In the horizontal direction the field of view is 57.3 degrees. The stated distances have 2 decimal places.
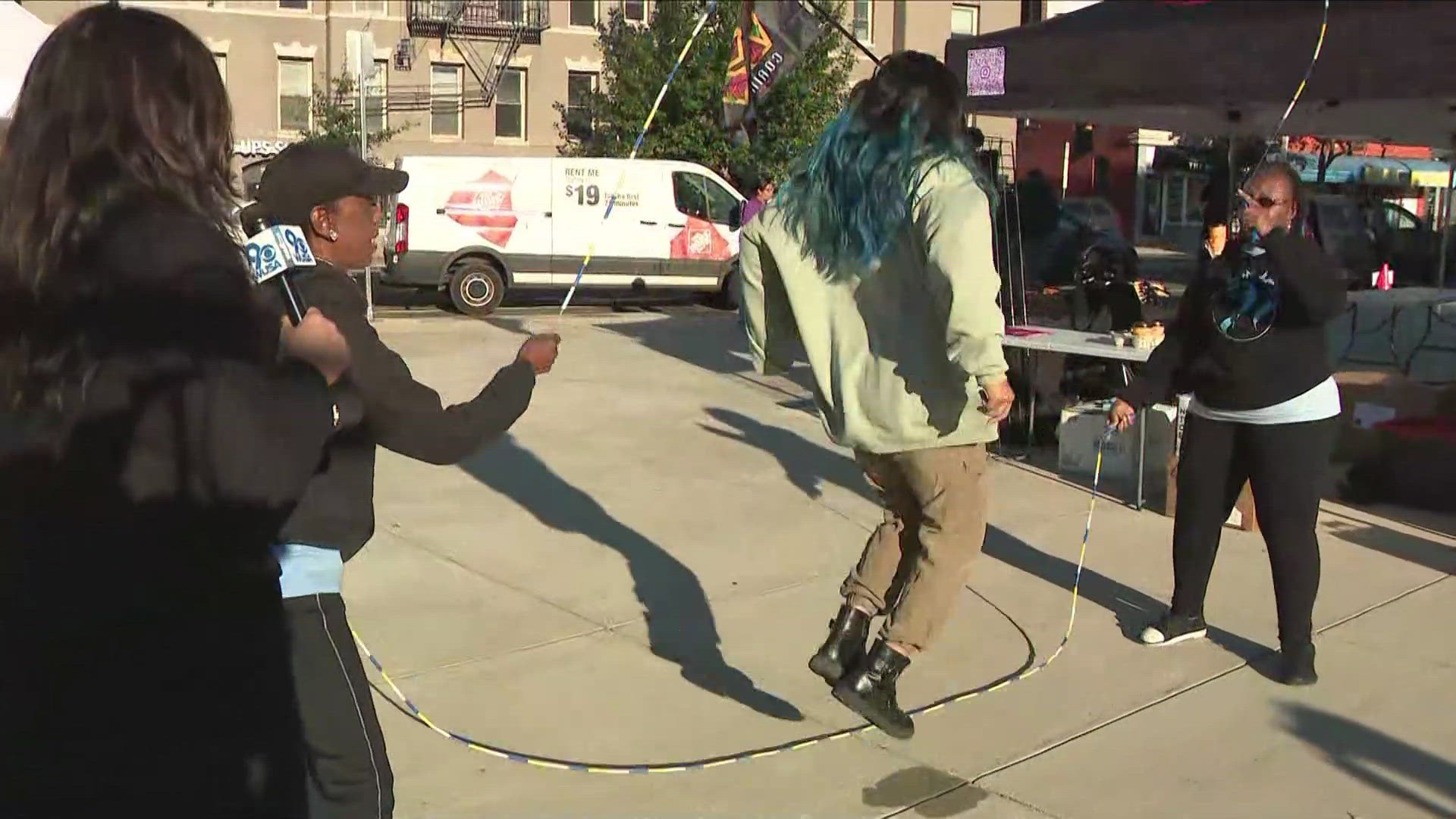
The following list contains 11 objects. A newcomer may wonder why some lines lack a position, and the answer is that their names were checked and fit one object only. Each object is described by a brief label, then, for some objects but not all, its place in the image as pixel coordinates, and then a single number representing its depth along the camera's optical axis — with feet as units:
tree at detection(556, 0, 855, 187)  77.10
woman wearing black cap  7.79
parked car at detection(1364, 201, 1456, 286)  64.39
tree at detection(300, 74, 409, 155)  84.64
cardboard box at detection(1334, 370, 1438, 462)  24.76
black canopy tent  21.17
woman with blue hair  11.22
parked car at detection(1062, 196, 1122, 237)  76.67
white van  53.62
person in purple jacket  41.09
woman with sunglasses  14.48
